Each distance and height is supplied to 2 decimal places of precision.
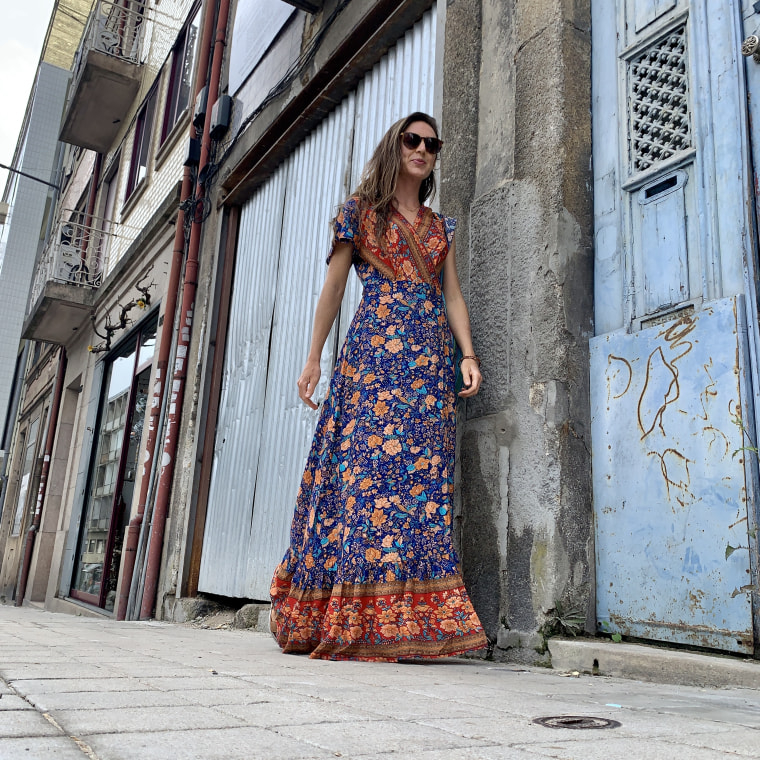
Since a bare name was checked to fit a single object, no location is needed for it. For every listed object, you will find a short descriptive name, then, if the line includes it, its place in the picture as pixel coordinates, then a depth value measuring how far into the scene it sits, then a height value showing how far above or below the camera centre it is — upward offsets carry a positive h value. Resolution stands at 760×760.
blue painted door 2.28 +0.83
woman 2.56 +0.46
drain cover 1.36 -0.23
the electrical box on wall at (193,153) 6.96 +3.62
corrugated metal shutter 4.48 +1.63
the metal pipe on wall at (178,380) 5.99 +1.49
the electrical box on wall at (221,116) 6.70 +3.81
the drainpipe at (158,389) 6.36 +1.49
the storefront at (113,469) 7.93 +1.01
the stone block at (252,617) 4.30 -0.25
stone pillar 2.67 +0.99
